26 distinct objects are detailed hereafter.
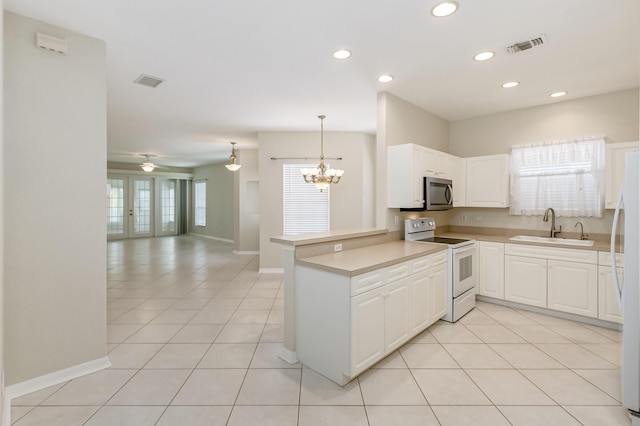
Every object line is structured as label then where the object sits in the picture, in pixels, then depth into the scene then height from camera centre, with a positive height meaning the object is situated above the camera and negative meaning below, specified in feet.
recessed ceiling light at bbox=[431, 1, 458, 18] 7.01 +4.64
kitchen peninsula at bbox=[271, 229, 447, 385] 7.59 -2.53
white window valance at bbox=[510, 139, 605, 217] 12.55 +1.28
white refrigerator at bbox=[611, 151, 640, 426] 6.45 -1.79
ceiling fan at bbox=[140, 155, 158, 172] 28.45 +3.94
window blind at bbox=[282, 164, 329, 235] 20.21 +0.29
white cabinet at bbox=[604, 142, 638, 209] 11.38 +1.43
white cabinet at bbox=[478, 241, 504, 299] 13.25 -2.67
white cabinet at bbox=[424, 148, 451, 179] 13.02 +1.93
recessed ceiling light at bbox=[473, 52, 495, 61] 9.43 +4.73
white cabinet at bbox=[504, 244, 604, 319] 11.23 -2.72
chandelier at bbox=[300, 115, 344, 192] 16.70 +1.90
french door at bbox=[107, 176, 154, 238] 34.99 +0.21
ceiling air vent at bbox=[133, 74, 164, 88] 11.27 +4.81
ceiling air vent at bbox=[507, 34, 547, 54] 8.53 +4.70
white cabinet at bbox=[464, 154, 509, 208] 14.53 +1.32
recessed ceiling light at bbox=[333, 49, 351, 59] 9.27 +4.73
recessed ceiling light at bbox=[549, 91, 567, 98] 12.67 +4.71
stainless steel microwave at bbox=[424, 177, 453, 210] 12.60 +0.63
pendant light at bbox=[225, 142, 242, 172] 23.03 +3.19
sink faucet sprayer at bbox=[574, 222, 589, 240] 12.88 -1.11
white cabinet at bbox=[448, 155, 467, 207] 14.88 +1.41
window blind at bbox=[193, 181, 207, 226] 38.52 +0.74
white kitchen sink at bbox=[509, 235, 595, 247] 11.85 -1.34
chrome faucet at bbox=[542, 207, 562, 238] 13.56 -0.66
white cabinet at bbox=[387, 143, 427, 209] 12.06 +1.32
